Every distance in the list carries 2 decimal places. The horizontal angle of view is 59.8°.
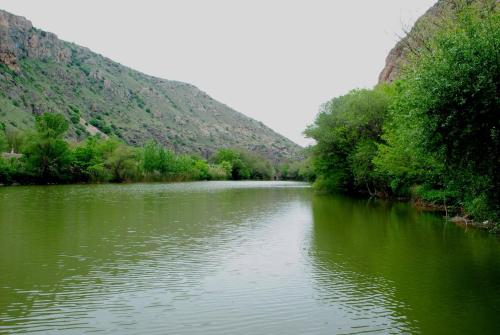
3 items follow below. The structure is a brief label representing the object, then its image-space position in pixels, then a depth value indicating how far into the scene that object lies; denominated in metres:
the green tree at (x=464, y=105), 13.12
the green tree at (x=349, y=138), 51.25
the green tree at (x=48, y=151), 85.31
